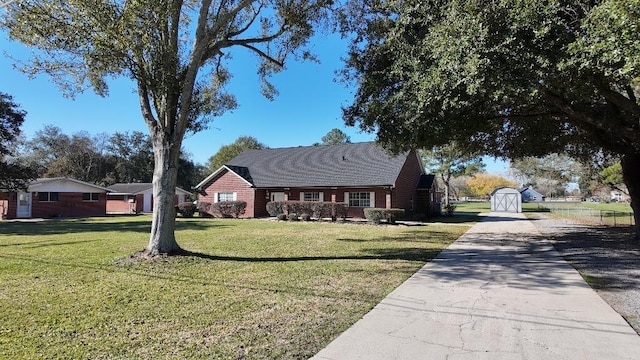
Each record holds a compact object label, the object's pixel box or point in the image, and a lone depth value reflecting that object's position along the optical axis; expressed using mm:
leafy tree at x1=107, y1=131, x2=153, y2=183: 53500
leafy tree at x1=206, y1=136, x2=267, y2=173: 59688
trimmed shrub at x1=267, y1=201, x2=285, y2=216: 25219
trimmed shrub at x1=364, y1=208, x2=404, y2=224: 21453
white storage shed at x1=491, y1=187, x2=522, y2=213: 39500
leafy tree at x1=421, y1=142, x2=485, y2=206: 39219
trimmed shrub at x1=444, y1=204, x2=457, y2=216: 33188
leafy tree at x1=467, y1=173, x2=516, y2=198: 83625
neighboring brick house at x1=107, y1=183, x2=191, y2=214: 38188
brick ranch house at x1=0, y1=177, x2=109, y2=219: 29156
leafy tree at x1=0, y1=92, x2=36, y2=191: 23722
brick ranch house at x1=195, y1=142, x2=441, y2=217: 24844
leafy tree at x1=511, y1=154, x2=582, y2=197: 38781
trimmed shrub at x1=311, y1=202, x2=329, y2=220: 23859
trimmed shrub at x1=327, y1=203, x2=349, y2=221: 23438
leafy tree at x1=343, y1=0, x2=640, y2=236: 6602
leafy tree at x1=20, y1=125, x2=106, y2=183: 50031
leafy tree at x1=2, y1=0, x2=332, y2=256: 7410
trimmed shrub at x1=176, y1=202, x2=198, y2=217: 28266
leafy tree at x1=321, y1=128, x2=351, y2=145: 66750
